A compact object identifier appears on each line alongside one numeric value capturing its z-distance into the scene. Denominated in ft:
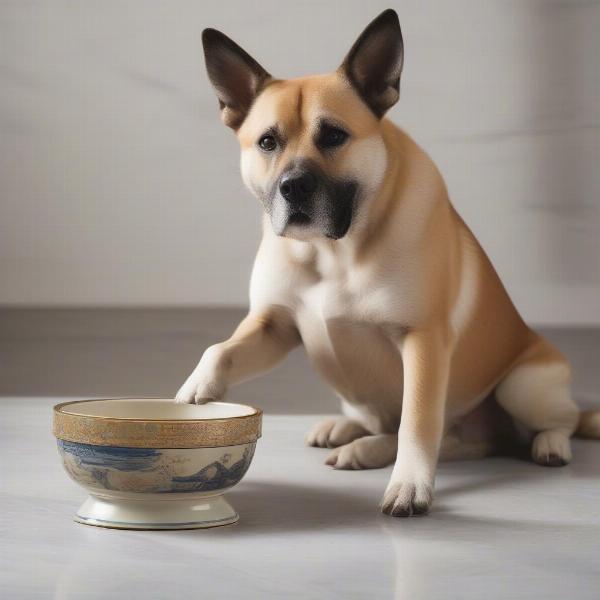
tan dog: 7.63
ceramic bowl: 6.95
